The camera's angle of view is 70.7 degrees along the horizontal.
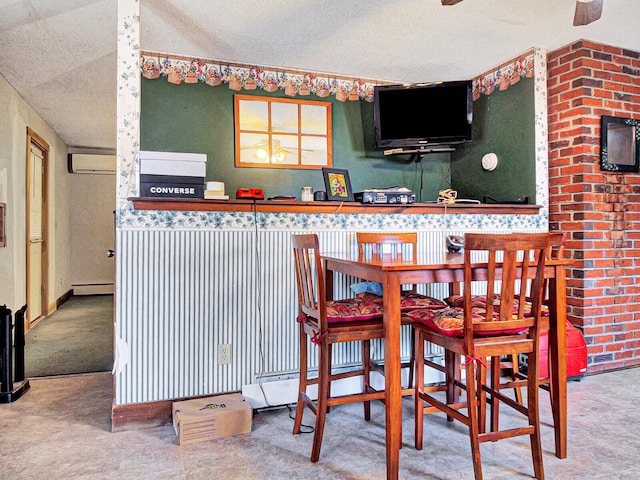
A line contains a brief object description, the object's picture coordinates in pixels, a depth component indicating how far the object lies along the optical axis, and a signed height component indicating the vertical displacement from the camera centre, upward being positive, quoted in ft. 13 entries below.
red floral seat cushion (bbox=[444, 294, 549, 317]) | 7.07 -1.14
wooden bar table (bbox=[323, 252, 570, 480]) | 6.03 -1.07
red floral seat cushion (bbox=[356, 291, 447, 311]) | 7.95 -1.15
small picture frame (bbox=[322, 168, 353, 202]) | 9.75 +1.16
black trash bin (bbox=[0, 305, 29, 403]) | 9.27 -2.56
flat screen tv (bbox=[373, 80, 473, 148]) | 11.85 +3.33
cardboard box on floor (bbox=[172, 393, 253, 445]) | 7.41 -3.02
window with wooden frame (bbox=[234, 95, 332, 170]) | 12.27 +2.97
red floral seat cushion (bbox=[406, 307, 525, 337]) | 6.17 -1.18
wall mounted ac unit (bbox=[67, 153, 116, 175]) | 23.77 +4.11
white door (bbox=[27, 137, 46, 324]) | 16.28 +0.26
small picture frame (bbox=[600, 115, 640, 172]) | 10.96 +2.26
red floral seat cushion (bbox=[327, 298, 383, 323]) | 7.02 -1.17
